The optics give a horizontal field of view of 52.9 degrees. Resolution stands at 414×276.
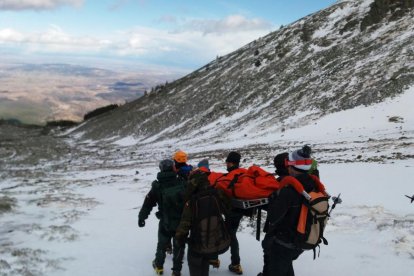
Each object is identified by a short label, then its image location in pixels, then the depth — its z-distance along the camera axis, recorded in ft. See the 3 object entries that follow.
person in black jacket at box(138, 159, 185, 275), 26.68
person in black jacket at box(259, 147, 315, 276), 20.72
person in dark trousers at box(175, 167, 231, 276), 23.32
